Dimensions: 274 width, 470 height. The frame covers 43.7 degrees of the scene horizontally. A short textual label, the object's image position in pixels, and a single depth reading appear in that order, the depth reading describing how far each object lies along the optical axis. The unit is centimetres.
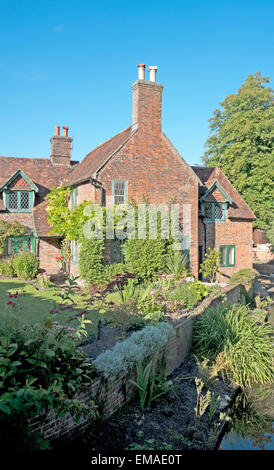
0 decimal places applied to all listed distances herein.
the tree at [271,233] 2841
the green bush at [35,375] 397
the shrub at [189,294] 1106
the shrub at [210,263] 1811
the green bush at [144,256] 1546
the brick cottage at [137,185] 1634
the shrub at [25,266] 1717
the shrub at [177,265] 1527
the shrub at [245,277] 1812
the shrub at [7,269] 1759
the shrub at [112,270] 1497
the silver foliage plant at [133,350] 605
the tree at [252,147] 2805
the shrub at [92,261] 1484
